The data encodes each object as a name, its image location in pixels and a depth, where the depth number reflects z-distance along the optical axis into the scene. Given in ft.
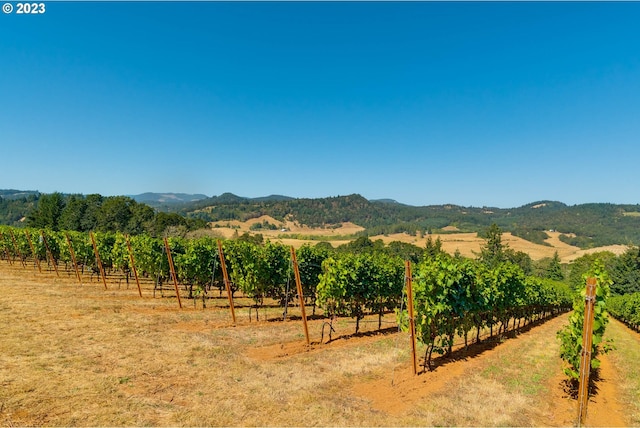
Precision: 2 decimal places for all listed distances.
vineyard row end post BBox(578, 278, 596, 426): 24.76
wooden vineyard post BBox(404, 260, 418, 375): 32.99
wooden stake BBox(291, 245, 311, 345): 42.06
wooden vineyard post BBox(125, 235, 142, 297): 69.25
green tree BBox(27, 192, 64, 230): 264.11
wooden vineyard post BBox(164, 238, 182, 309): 58.35
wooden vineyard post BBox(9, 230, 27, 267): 113.05
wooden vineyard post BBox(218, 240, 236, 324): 51.71
